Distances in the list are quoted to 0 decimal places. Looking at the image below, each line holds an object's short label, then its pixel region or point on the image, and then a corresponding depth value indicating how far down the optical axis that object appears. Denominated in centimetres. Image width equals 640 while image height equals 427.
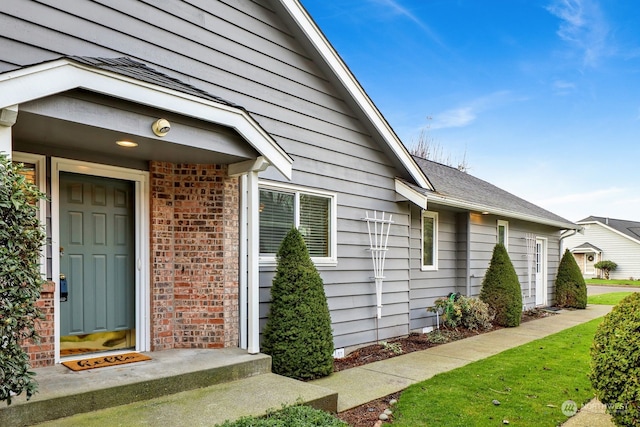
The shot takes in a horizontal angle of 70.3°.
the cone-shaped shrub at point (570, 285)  1410
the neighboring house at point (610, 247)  3452
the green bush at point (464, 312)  925
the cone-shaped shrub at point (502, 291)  1007
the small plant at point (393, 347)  732
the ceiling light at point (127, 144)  428
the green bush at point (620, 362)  367
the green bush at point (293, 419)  325
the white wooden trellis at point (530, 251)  1305
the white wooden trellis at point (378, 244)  758
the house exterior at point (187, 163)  394
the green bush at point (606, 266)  3488
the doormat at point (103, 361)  425
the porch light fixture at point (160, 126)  405
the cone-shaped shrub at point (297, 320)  536
